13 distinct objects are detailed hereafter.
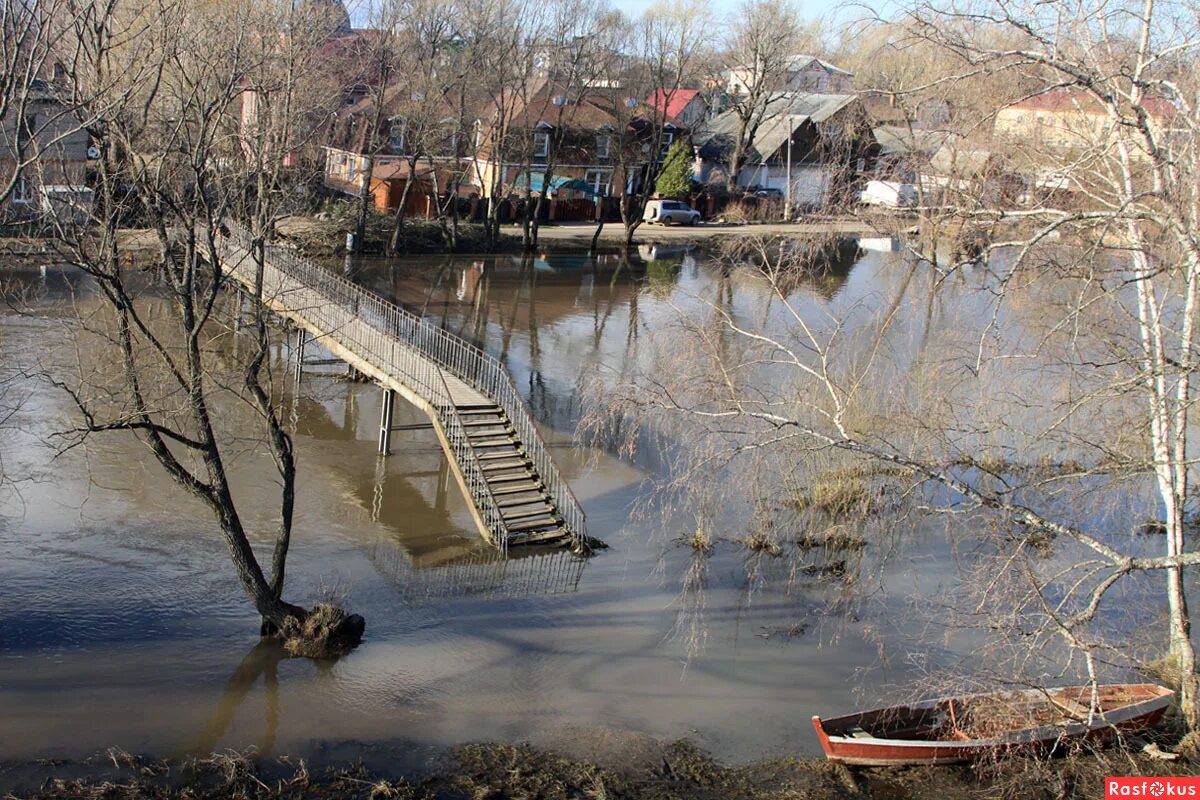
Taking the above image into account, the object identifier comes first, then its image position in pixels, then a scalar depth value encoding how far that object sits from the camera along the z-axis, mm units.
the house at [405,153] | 42844
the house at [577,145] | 48969
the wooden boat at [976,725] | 12297
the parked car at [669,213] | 58094
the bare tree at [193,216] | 12609
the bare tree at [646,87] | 50750
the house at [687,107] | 66750
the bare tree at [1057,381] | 10523
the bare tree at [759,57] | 54562
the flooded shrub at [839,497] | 19797
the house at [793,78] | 58781
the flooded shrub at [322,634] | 14391
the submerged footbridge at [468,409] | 18406
